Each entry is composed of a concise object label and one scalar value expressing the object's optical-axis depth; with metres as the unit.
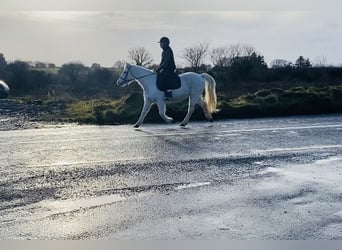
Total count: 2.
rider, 14.05
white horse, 14.40
